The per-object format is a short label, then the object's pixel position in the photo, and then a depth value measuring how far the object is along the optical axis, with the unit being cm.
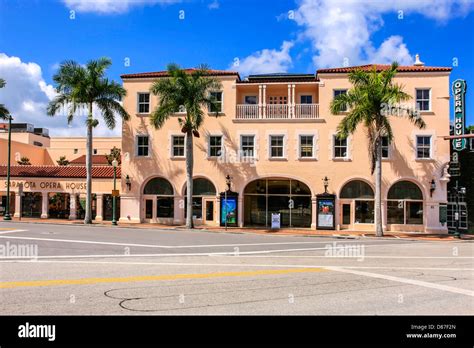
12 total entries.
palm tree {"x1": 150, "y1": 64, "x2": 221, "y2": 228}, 2691
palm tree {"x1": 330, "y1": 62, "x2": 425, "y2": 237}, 2455
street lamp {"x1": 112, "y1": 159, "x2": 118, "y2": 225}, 2920
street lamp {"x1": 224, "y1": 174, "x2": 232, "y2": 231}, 2932
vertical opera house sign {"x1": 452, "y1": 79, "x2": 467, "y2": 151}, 2775
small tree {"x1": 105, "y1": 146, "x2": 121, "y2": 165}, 4852
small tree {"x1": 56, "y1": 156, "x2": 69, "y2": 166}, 5336
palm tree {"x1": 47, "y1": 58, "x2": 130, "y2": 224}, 2872
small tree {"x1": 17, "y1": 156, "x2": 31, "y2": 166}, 4791
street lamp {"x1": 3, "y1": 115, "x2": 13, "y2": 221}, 3086
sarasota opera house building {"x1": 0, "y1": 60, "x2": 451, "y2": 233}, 2847
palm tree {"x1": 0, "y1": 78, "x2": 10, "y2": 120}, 3180
